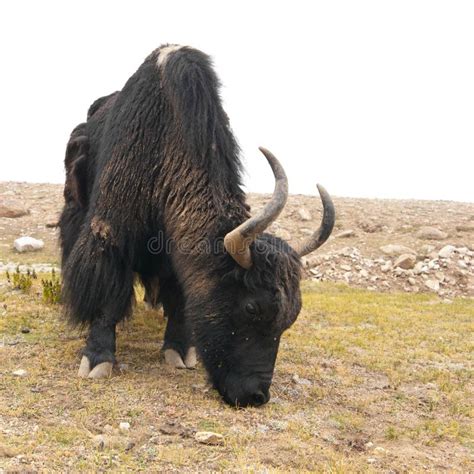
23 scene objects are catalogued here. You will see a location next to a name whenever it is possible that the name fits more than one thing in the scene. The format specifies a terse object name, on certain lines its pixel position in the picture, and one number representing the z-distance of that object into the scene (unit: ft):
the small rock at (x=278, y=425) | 12.85
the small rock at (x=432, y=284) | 38.91
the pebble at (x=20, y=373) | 15.25
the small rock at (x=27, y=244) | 45.09
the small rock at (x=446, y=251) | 42.64
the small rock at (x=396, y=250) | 44.16
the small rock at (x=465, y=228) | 48.98
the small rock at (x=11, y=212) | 56.08
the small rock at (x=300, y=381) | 17.11
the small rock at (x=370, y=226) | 50.38
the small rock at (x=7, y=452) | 10.20
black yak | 14.15
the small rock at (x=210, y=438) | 11.66
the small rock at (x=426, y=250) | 43.95
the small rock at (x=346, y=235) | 48.88
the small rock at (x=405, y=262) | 41.55
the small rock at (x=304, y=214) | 52.42
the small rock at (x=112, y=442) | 11.09
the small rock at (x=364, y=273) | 40.94
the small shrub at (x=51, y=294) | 23.47
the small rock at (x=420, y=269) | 40.81
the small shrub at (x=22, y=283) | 25.22
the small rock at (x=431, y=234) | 47.42
